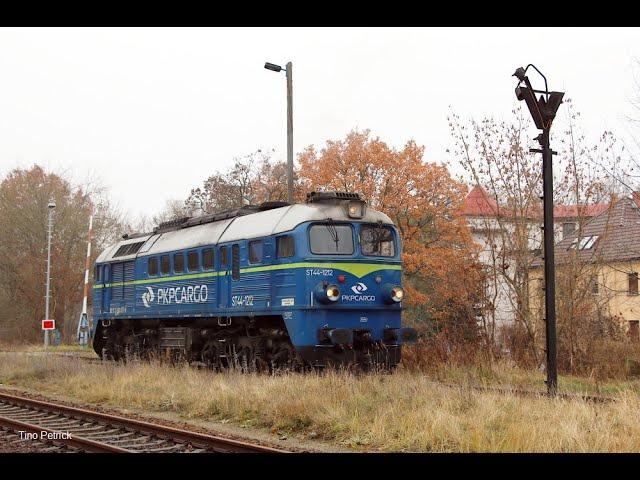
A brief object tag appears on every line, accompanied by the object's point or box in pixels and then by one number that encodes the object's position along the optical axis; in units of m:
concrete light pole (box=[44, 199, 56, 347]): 34.12
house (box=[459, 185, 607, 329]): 18.44
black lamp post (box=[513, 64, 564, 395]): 11.05
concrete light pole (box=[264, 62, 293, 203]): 20.89
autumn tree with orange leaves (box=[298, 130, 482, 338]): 34.38
